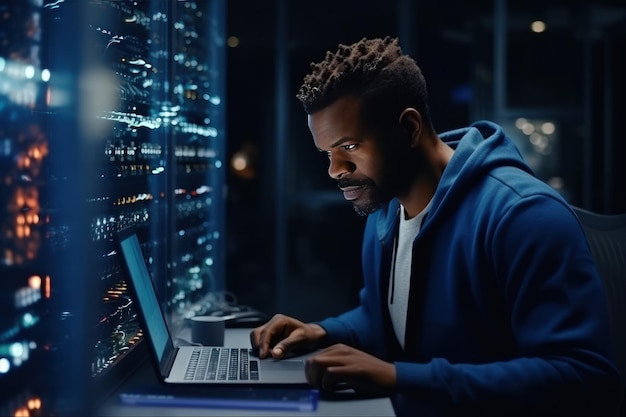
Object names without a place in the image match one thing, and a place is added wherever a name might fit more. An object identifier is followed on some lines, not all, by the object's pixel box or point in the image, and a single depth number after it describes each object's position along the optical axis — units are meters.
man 1.33
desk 1.33
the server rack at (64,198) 1.27
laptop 1.45
